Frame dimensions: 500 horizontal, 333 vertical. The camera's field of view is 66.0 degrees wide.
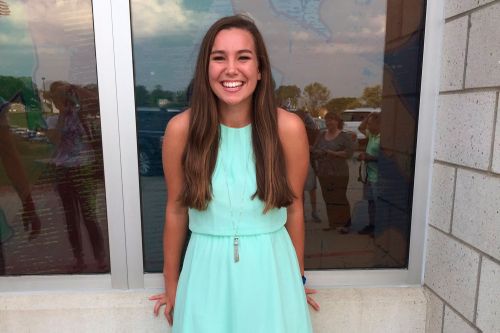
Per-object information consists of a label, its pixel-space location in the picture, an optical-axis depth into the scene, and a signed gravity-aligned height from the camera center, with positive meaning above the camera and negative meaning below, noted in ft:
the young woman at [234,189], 5.08 -1.05
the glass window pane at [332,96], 7.01 +0.26
